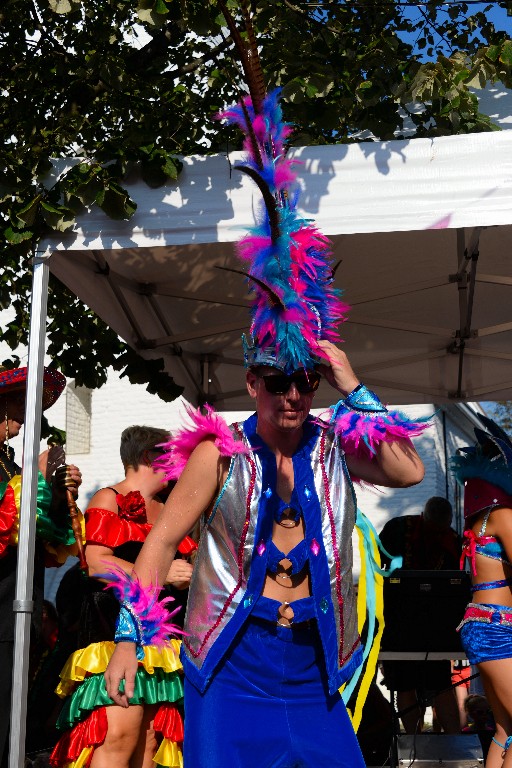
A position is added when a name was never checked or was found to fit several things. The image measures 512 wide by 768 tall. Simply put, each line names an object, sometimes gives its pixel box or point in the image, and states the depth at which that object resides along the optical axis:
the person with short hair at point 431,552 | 6.90
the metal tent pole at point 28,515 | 3.70
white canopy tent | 3.99
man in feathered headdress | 2.74
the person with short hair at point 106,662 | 4.17
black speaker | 5.80
